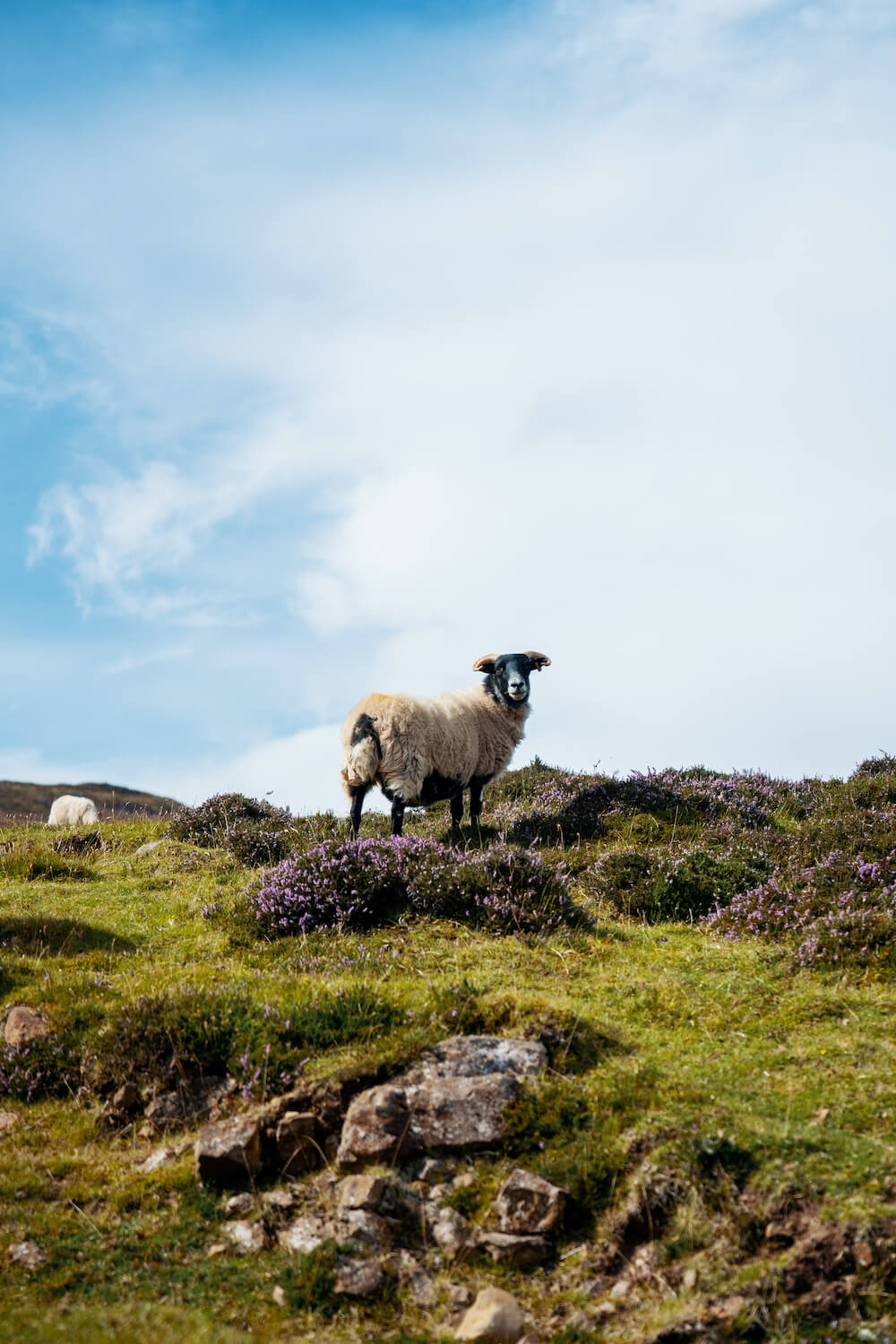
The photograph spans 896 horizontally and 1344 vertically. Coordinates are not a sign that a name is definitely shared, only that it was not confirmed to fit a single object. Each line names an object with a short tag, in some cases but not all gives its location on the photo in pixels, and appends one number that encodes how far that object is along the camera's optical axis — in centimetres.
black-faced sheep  1462
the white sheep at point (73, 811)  2600
